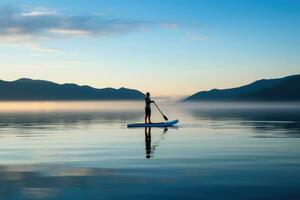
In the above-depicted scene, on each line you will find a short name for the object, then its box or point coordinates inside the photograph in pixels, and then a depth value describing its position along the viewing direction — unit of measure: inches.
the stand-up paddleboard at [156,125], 1601.9
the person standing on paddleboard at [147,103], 1596.9
